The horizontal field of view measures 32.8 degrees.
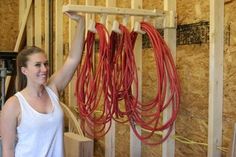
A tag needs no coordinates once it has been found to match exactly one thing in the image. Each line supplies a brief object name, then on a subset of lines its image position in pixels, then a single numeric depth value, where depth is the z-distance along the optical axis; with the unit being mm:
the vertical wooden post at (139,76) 2939
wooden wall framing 2268
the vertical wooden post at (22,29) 5496
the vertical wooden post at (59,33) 4586
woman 1989
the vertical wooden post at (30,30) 5520
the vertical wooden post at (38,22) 5203
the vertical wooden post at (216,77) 2268
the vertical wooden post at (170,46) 2635
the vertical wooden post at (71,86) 4203
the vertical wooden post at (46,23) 4914
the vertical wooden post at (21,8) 5705
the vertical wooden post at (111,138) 3371
